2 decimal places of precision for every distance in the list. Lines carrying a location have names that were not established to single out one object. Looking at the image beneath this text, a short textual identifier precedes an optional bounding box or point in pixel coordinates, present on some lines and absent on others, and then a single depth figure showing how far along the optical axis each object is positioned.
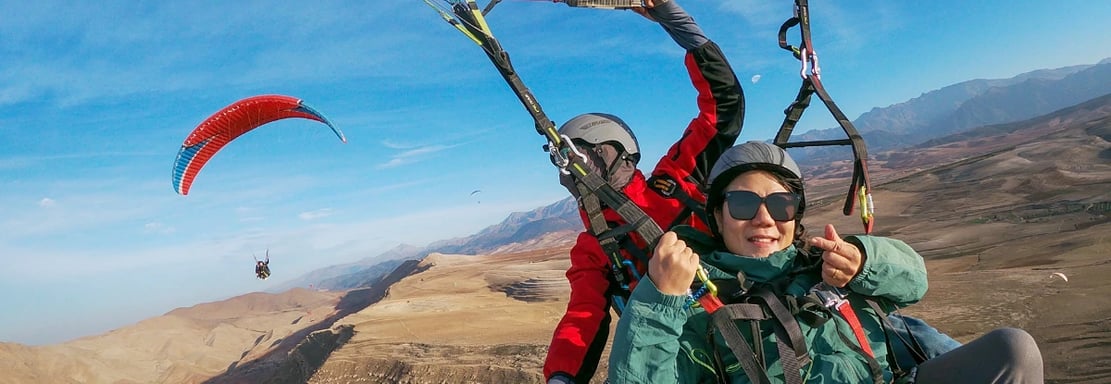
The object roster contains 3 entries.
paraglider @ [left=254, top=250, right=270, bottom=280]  24.09
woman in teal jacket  1.88
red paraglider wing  11.66
